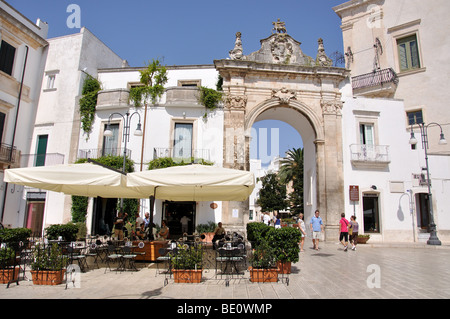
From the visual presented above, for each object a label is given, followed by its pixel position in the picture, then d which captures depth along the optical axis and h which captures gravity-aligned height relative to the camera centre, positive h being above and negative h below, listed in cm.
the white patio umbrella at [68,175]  728 +87
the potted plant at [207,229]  1631 -79
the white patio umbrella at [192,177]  707 +87
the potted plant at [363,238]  1677 -112
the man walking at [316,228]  1386 -53
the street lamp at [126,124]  1753 +502
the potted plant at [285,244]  738 -68
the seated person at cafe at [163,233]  976 -62
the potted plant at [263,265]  672 -110
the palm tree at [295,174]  3931 +568
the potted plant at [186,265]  659 -111
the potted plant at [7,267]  626 -117
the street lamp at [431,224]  1622 -27
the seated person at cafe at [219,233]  1182 -71
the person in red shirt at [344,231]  1412 -64
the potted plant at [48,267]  619 -114
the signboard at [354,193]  1786 +140
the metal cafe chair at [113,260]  753 -143
